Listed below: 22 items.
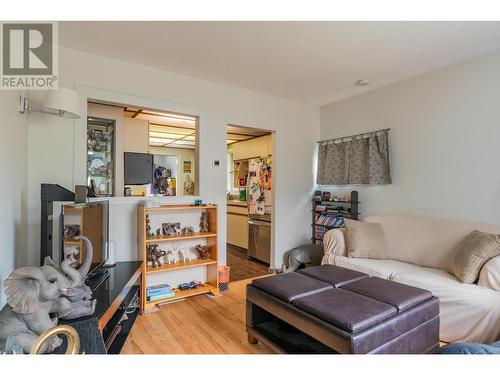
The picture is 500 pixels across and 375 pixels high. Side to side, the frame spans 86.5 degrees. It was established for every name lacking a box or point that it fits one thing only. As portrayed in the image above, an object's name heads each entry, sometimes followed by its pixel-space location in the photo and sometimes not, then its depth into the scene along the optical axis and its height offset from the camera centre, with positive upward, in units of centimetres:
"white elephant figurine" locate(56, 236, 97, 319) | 150 -66
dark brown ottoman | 144 -78
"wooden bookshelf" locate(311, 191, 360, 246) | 360 -38
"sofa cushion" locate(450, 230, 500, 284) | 208 -55
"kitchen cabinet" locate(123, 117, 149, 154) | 371 +67
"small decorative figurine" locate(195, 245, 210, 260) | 311 -80
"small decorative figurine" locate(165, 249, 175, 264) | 295 -83
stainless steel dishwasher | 412 -87
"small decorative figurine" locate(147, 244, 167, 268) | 279 -77
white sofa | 189 -78
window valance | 335 +32
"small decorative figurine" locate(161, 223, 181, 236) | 294 -52
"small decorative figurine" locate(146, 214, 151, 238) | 282 -47
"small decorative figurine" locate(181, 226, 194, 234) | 305 -55
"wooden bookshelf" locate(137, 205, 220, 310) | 260 -70
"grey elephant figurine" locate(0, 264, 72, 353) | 120 -61
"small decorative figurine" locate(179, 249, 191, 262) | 304 -84
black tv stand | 132 -79
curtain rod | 341 +68
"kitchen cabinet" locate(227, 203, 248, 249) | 494 -81
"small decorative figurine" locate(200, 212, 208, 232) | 314 -46
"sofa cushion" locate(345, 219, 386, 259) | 289 -62
